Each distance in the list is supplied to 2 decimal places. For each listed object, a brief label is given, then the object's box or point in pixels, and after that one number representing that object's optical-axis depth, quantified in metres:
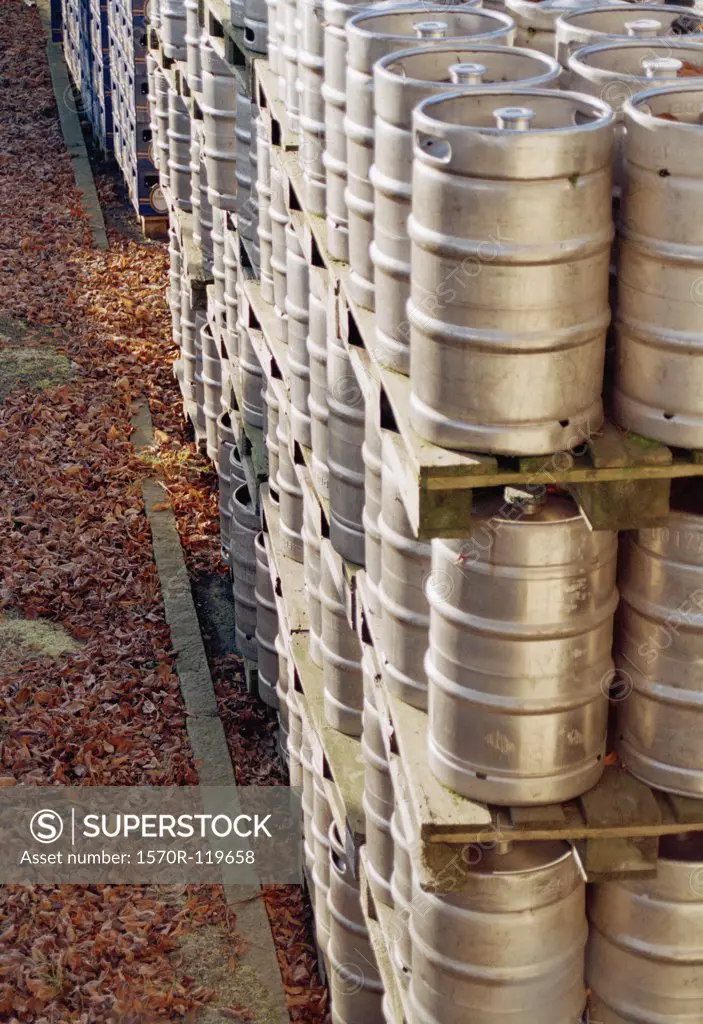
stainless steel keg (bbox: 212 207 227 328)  11.23
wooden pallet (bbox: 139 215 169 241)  19.06
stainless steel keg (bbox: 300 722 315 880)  7.94
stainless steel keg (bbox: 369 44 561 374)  4.69
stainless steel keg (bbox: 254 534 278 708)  9.57
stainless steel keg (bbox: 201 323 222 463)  12.41
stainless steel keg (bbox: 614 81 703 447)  4.13
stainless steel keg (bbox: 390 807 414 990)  5.69
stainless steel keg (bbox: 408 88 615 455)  4.12
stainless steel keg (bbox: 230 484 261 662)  10.28
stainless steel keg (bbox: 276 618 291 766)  8.70
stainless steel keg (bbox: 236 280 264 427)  9.73
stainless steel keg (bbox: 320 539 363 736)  6.88
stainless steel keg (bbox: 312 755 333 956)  7.43
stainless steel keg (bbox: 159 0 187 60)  13.74
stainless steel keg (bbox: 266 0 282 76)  7.81
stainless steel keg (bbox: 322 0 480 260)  5.59
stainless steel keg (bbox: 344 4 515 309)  5.17
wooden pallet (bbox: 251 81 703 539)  4.38
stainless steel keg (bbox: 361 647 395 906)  6.12
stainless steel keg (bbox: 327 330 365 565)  6.22
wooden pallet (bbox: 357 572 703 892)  4.84
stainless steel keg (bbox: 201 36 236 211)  10.59
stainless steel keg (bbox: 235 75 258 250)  9.59
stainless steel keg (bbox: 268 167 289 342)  8.11
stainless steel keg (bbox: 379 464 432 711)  5.33
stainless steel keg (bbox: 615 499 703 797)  4.62
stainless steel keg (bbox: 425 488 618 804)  4.62
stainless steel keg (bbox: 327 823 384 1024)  6.87
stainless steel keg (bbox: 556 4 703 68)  5.33
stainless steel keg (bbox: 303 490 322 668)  7.38
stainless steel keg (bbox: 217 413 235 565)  11.30
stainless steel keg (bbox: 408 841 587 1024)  5.08
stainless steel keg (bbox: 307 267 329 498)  6.82
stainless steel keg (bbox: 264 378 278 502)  8.70
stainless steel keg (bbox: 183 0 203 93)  11.39
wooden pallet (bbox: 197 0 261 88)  9.11
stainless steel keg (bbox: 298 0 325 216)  6.33
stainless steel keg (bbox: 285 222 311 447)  7.42
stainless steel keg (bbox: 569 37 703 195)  4.66
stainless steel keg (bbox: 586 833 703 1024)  5.04
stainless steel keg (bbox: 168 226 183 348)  14.71
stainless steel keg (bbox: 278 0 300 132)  7.17
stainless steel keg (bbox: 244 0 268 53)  8.70
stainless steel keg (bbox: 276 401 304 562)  8.30
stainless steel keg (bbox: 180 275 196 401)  13.66
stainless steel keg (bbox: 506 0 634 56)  5.80
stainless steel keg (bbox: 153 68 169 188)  14.29
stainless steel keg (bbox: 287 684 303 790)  8.38
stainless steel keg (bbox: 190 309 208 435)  13.61
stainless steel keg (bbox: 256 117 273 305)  8.56
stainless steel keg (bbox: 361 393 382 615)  5.67
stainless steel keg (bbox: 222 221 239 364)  10.62
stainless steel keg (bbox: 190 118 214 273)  12.40
